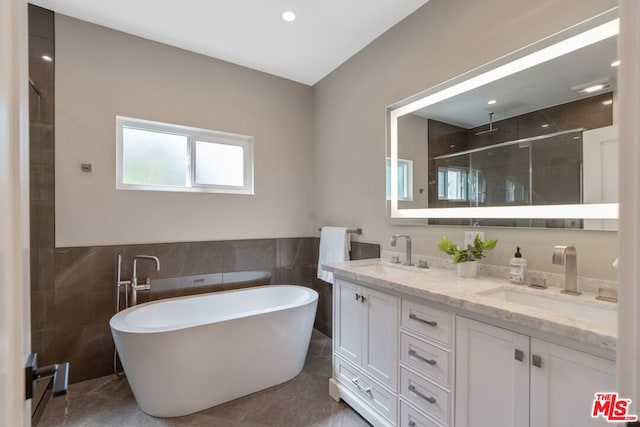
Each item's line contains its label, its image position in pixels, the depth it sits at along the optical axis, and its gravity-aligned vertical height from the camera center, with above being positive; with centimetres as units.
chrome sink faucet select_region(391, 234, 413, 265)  219 -25
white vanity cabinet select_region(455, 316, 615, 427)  97 -64
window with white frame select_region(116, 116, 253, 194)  259 +55
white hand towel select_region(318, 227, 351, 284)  281 -34
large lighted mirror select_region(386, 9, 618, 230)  137 +44
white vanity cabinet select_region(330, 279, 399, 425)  167 -89
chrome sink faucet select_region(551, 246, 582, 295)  132 -25
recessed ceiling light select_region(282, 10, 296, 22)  223 +157
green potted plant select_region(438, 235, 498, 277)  171 -26
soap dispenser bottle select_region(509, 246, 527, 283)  154 -30
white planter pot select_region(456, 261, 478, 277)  172 -33
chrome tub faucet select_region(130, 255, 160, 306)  240 -61
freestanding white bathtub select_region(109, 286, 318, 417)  184 -98
